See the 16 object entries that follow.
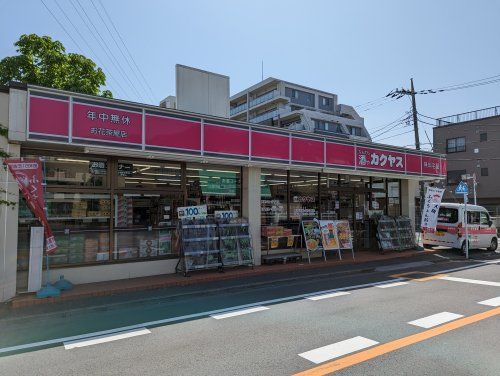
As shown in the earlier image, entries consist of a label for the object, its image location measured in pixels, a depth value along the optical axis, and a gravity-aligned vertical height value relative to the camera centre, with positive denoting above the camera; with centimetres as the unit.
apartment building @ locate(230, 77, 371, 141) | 5788 +1821
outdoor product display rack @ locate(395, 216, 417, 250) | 1483 -97
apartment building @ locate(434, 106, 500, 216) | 3509 +539
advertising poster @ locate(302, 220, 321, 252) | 1222 -84
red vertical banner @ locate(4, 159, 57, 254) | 745 +51
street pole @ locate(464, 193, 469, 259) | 1408 -101
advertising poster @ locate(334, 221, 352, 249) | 1288 -87
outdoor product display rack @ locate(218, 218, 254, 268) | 1030 -93
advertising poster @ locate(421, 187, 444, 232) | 1438 +7
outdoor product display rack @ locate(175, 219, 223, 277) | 966 -97
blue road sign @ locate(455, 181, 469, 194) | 1513 +84
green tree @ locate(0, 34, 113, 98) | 1655 +665
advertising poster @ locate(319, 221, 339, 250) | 1236 -86
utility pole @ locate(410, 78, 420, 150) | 2215 +548
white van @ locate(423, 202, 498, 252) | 1484 -84
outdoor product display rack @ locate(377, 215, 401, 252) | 1411 -98
